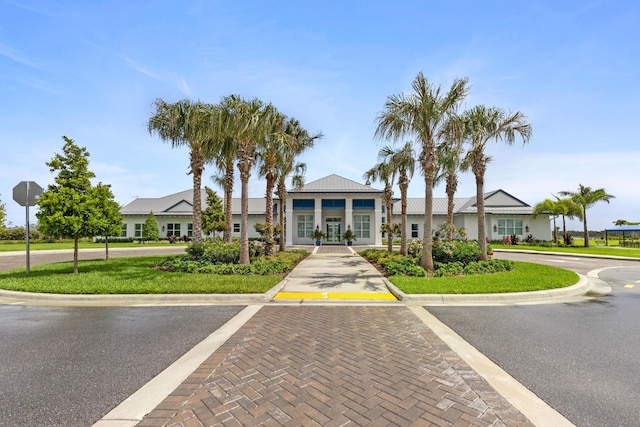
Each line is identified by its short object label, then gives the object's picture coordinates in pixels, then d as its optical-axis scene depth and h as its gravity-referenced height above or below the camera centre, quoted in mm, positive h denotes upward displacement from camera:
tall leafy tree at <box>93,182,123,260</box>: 12359 +660
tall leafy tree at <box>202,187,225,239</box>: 33362 +1492
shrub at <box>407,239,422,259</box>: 15797 -1181
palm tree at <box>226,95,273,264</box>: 13727 +4184
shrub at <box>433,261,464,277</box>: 12461 -1710
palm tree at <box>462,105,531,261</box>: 15719 +4717
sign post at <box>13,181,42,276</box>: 12000 +1329
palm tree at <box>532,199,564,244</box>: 35688 +1934
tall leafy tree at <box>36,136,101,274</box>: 11531 +1009
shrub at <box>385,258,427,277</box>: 12328 -1684
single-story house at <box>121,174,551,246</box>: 34188 +1632
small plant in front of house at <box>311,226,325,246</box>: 33562 -792
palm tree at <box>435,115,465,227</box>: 13938 +4022
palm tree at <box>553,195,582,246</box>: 35500 +1812
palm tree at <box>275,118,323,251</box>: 19703 +4955
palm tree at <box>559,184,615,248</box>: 35531 +3261
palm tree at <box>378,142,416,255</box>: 20531 +4182
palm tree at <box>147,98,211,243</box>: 15875 +5101
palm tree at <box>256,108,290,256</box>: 16978 +4270
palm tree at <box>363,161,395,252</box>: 22219 +3748
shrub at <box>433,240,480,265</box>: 14555 -1173
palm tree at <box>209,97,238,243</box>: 14180 +4439
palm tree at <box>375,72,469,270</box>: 13438 +4823
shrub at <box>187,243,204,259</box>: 15555 -1119
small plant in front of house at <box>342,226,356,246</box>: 33094 -811
